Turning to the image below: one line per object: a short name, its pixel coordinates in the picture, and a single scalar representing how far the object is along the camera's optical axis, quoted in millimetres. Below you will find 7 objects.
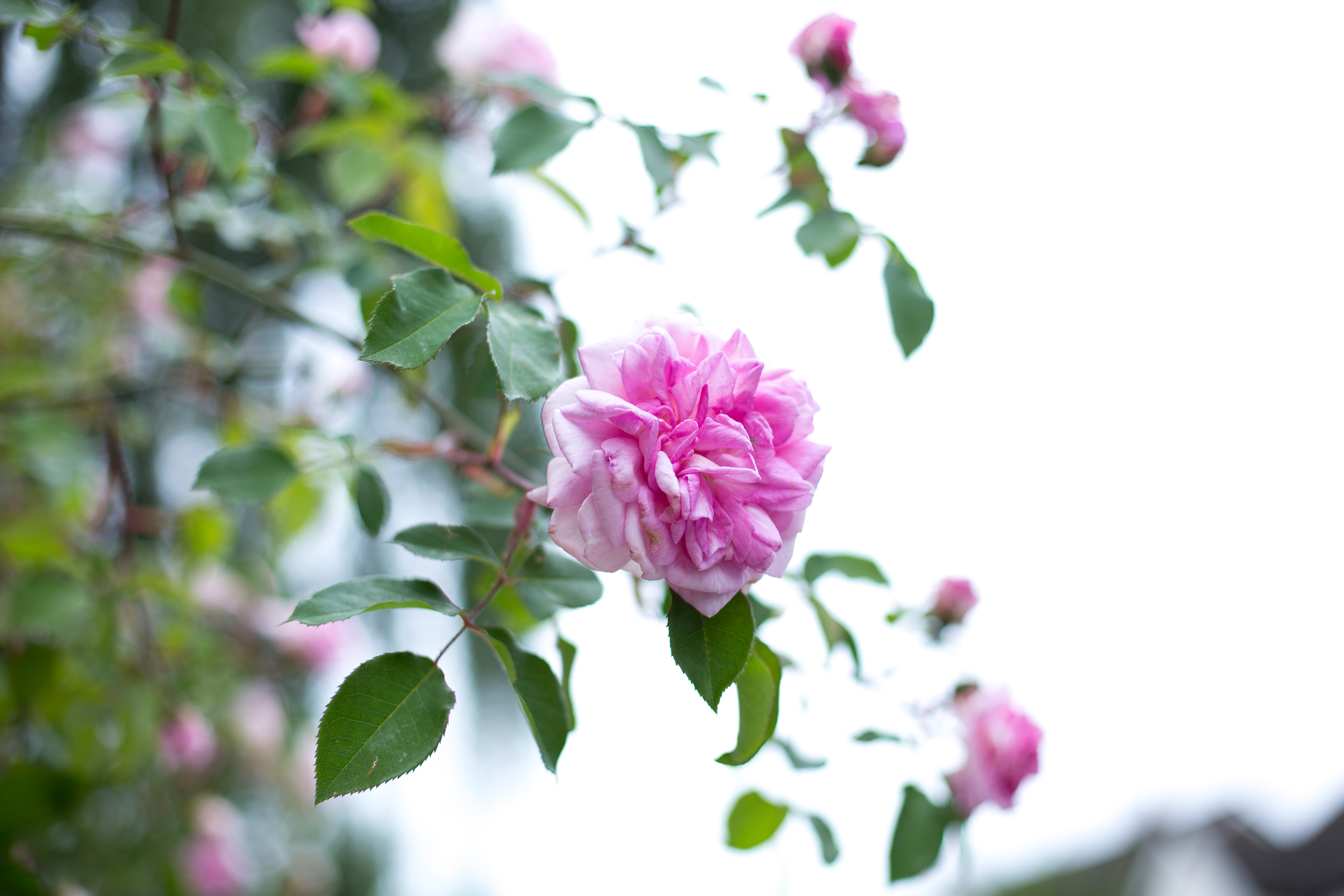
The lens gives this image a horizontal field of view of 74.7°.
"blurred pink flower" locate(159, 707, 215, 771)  1120
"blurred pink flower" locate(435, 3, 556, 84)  1208
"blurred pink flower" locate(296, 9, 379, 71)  1158
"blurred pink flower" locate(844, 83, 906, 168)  704
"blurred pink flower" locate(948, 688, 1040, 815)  686
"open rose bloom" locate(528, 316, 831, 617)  369
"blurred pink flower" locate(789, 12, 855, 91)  729
